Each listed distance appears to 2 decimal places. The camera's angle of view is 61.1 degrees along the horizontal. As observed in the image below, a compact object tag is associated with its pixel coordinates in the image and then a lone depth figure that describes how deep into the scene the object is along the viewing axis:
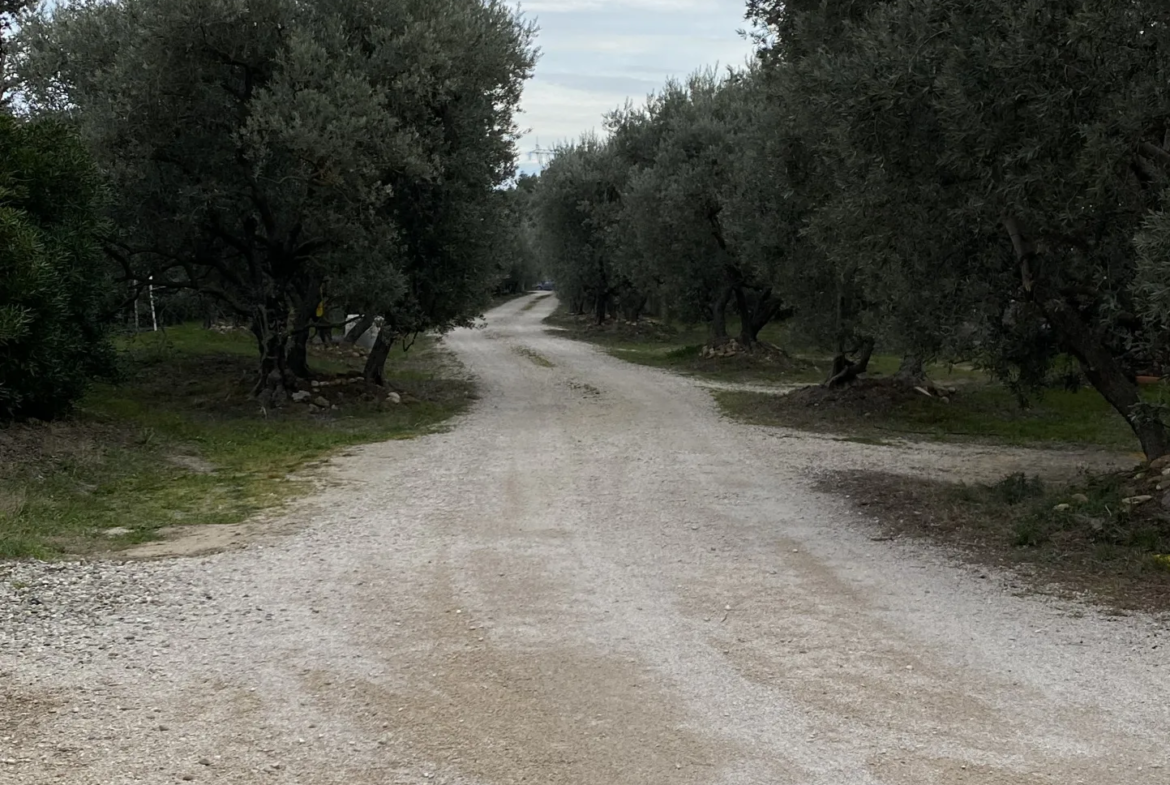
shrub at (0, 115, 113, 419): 11.83
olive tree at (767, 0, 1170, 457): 7.55
